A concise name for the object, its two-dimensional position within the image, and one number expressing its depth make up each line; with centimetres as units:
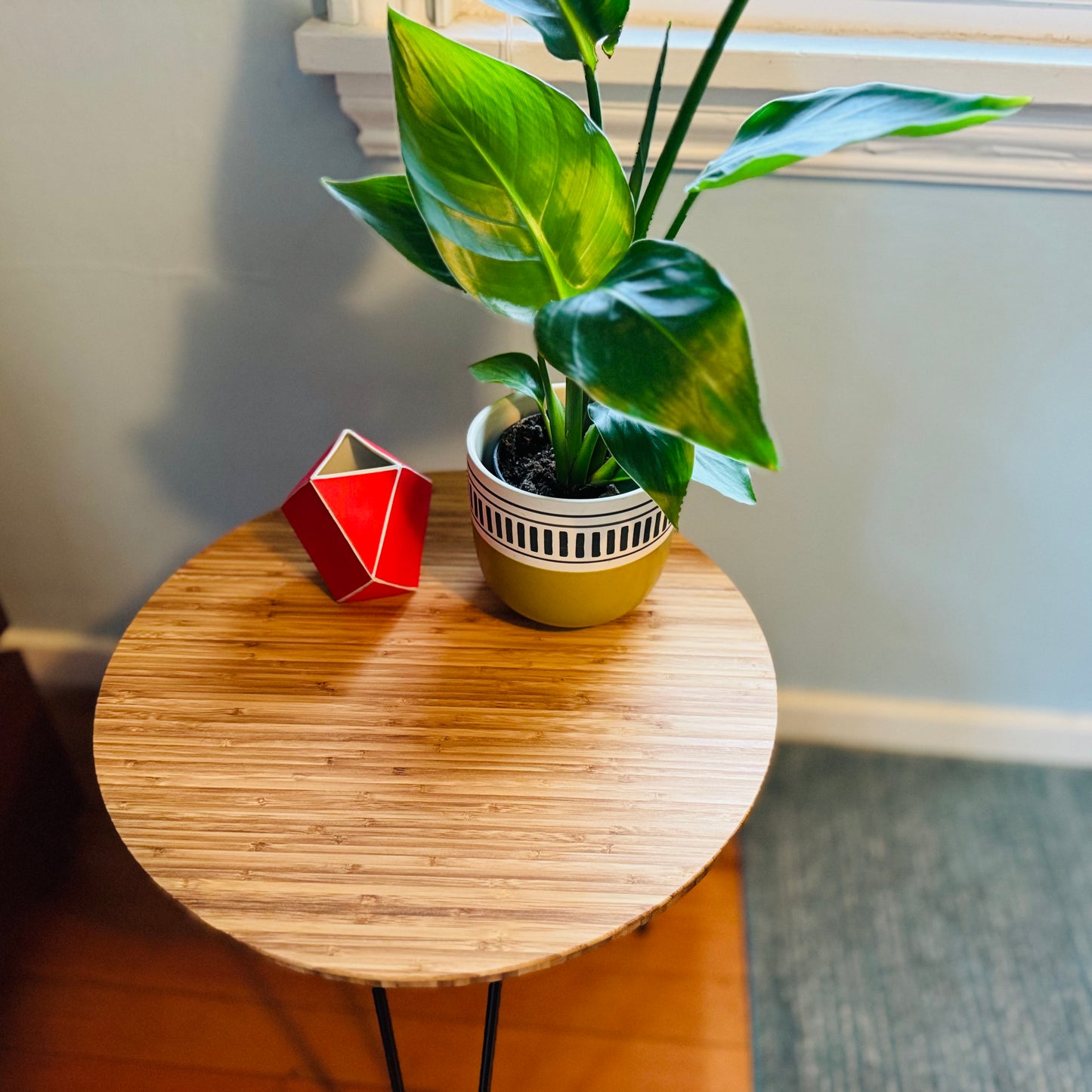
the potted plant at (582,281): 48
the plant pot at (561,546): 67
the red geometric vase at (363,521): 75
